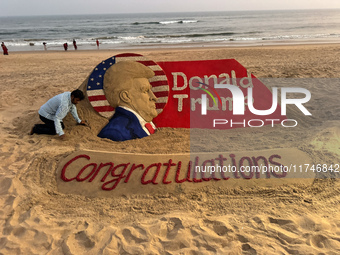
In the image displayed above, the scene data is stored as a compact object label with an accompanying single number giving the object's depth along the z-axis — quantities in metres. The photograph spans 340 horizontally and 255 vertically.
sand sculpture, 4.46
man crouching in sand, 4.25
